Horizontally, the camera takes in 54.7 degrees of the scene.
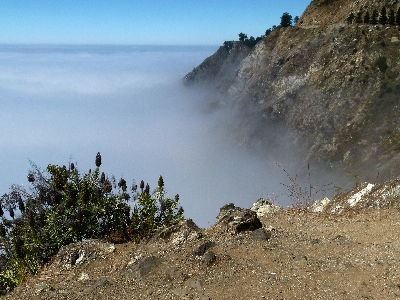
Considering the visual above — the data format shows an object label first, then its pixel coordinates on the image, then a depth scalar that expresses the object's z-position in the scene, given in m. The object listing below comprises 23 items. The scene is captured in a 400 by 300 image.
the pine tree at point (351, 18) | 86.19
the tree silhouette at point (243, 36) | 153.12
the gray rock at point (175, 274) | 6.54
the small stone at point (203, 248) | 7.31
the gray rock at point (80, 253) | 7.91
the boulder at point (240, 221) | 8.32
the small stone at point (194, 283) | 6.26
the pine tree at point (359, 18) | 85.38
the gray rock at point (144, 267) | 6.89
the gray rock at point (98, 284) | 6.64
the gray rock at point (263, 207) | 11.73
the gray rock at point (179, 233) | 8.09
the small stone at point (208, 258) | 6.92
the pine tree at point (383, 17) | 79.69
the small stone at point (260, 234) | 7.86
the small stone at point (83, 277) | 7.30
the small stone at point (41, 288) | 6.95
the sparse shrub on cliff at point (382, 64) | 75.31
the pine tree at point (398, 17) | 76.85
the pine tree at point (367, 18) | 83.41
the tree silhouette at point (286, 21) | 111.69
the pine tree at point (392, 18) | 78.06
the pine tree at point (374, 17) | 80.62
